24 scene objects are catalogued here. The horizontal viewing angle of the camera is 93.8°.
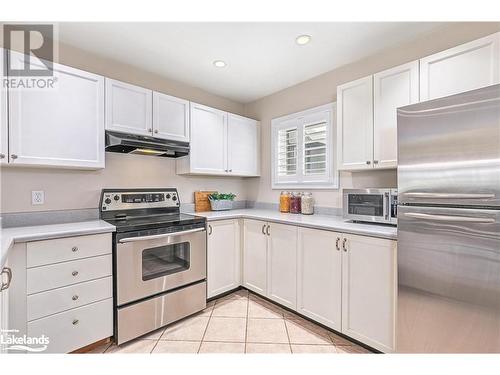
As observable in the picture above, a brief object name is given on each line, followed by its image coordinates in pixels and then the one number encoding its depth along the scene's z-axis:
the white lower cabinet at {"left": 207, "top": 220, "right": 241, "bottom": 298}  2.48
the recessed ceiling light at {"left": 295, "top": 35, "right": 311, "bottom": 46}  1.98
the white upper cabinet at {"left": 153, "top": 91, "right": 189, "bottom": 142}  2.41
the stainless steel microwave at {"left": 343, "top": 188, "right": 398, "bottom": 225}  1.83
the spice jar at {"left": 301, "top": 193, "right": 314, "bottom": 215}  2.71
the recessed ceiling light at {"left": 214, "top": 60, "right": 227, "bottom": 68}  2.39
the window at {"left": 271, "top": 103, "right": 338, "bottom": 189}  2.63
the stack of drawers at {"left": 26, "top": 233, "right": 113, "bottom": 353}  1.50
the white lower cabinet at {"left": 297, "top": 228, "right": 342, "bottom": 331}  1.90
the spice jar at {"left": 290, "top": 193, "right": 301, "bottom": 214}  2.84
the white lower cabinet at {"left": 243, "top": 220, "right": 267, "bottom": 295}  2.51
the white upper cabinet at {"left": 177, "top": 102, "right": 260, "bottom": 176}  2.72
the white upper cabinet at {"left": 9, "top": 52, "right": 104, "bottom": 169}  1.67
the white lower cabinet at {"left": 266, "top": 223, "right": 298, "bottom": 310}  2.22
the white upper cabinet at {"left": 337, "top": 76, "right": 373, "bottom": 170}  2.08
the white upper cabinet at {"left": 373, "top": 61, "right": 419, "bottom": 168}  1.82
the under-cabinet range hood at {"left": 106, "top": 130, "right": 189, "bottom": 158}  2.07
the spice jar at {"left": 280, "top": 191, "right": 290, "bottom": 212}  2.93
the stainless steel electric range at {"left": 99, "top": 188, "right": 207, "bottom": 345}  1.83
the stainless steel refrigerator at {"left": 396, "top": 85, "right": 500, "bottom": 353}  1.19
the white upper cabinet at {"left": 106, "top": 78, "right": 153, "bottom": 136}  2.10
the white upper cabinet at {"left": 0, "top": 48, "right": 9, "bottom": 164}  1.59
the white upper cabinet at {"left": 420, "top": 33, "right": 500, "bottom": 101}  1.48
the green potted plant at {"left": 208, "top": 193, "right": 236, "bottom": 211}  3.03
